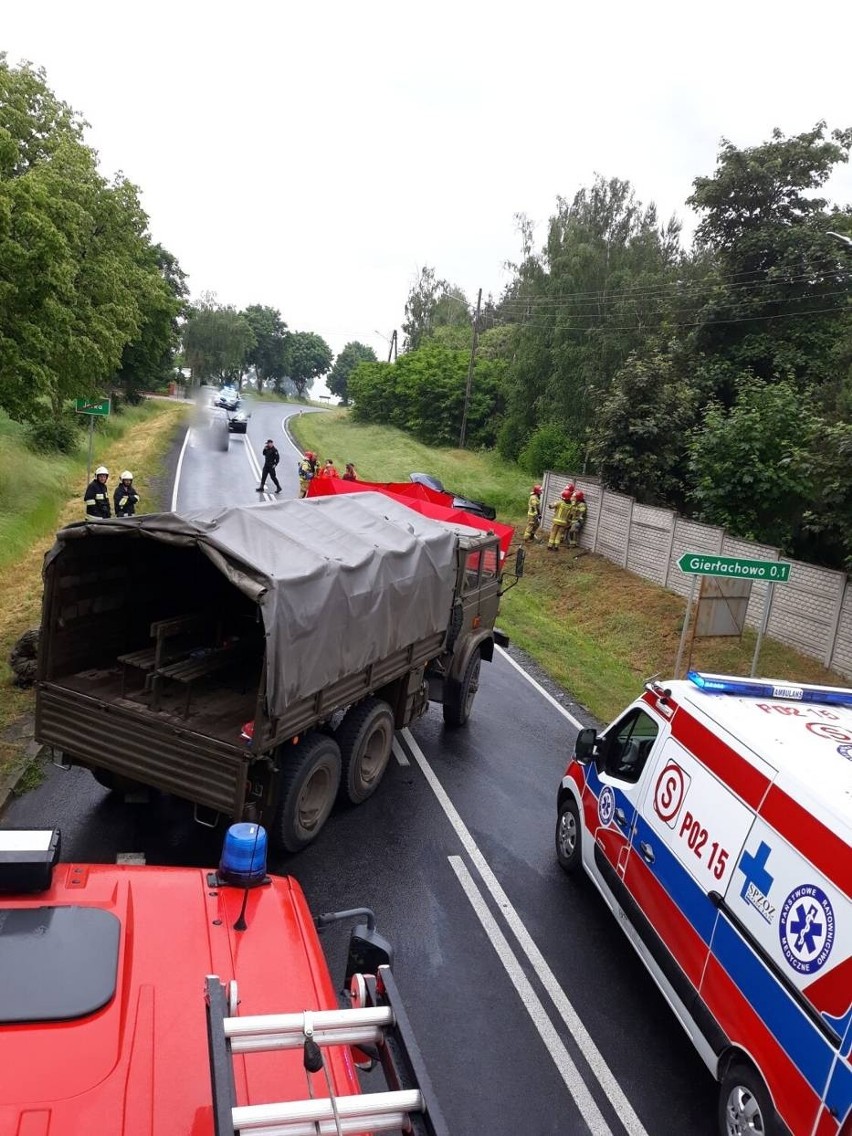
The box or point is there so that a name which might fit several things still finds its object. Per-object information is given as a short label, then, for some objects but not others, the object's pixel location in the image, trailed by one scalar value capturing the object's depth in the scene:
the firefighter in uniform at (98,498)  12.83
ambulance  3.68
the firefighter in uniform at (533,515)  23.06
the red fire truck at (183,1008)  2.28
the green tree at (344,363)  117.31
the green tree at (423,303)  69.81
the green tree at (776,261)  22.72
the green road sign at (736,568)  9.56
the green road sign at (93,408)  15.84
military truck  5.73
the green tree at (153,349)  33.04
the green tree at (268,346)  84.81
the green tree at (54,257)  12.27
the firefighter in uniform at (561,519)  21.73
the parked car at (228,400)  38.89
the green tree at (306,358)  96.12
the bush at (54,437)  24.05
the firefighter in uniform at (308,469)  23.33
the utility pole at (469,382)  39.55
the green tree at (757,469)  16.77
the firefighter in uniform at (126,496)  13.31
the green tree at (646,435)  21.56
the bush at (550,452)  33.47
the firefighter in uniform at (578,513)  21.66
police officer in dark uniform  23.69
